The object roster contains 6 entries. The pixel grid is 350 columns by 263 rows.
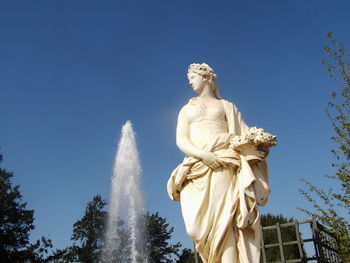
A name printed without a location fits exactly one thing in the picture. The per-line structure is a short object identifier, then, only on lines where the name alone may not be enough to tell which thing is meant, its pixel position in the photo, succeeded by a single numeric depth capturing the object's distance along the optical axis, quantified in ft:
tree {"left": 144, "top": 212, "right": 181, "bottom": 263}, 128.47
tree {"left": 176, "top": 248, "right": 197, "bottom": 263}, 128.15
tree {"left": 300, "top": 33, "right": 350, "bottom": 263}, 32.42
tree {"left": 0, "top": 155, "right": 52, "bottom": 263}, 86.53
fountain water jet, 83.66
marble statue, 18.84
